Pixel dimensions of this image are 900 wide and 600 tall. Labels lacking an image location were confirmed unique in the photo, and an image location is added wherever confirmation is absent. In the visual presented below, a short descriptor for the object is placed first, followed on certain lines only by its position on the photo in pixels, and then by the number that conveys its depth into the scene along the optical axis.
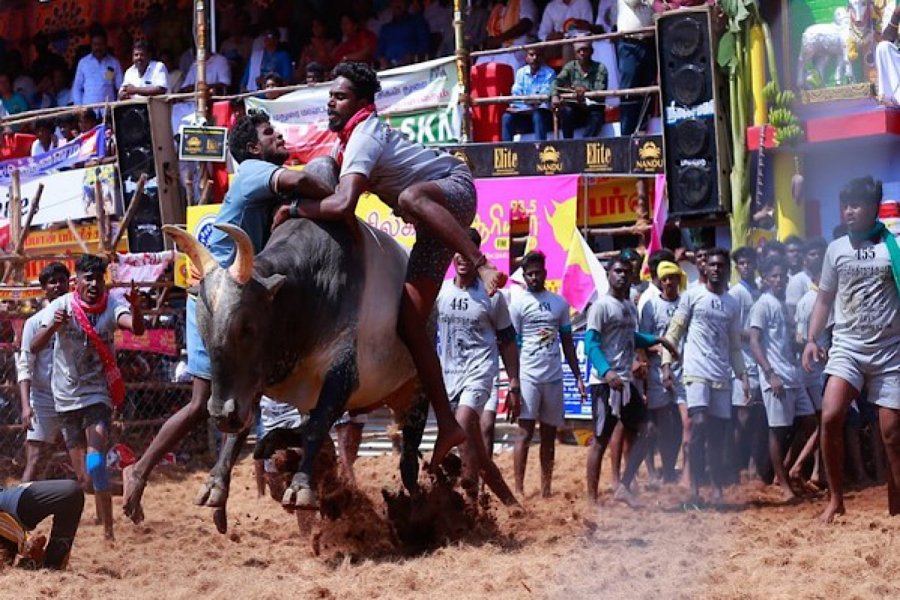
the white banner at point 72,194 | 17.19
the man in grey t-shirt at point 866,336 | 7.92
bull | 6.50
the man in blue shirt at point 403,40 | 16.62
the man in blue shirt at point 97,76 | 18.80
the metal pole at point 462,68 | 14.26
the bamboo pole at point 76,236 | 15.06
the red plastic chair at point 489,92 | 14.60
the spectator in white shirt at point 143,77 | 17.28
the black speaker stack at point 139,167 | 16.72
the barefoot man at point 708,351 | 10.42
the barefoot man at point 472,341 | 9.96
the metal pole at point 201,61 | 16.52
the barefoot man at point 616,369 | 10.00
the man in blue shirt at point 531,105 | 14.11
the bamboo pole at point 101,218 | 15.00
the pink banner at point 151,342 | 13.59
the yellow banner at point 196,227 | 13.94
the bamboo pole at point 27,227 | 14.37
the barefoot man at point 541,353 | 10.62
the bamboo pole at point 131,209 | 14.57
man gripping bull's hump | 7.34
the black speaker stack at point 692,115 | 12.59
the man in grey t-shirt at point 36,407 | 10.29
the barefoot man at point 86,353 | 8.90
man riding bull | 7.11
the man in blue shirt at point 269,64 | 17.19
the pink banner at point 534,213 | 13.24
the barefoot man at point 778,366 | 10.27
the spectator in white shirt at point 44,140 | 18.36
